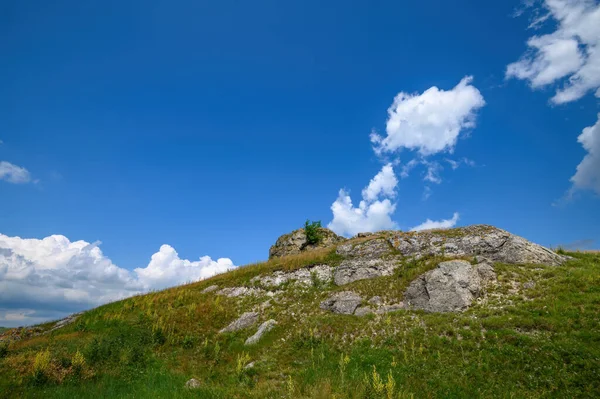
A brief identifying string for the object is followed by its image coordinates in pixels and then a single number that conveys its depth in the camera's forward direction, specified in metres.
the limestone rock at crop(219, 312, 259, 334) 27.17
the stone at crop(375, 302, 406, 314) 25.05
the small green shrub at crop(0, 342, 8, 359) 21.79
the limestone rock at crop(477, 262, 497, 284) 26.07
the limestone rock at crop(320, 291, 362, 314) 26.73
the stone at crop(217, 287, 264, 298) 34.73
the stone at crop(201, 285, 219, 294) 36.80
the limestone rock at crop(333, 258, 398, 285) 33.72
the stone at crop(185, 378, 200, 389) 16.44
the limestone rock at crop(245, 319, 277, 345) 23.91
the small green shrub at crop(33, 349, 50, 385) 17.53
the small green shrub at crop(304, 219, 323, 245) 58.09
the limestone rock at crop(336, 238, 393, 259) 38.44
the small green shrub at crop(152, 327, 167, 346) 25.26
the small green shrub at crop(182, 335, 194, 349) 24.78
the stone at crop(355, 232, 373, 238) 50.00
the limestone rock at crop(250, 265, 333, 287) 35.94
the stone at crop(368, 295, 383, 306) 26.78
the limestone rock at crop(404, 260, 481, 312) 23.92
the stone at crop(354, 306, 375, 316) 25.34
